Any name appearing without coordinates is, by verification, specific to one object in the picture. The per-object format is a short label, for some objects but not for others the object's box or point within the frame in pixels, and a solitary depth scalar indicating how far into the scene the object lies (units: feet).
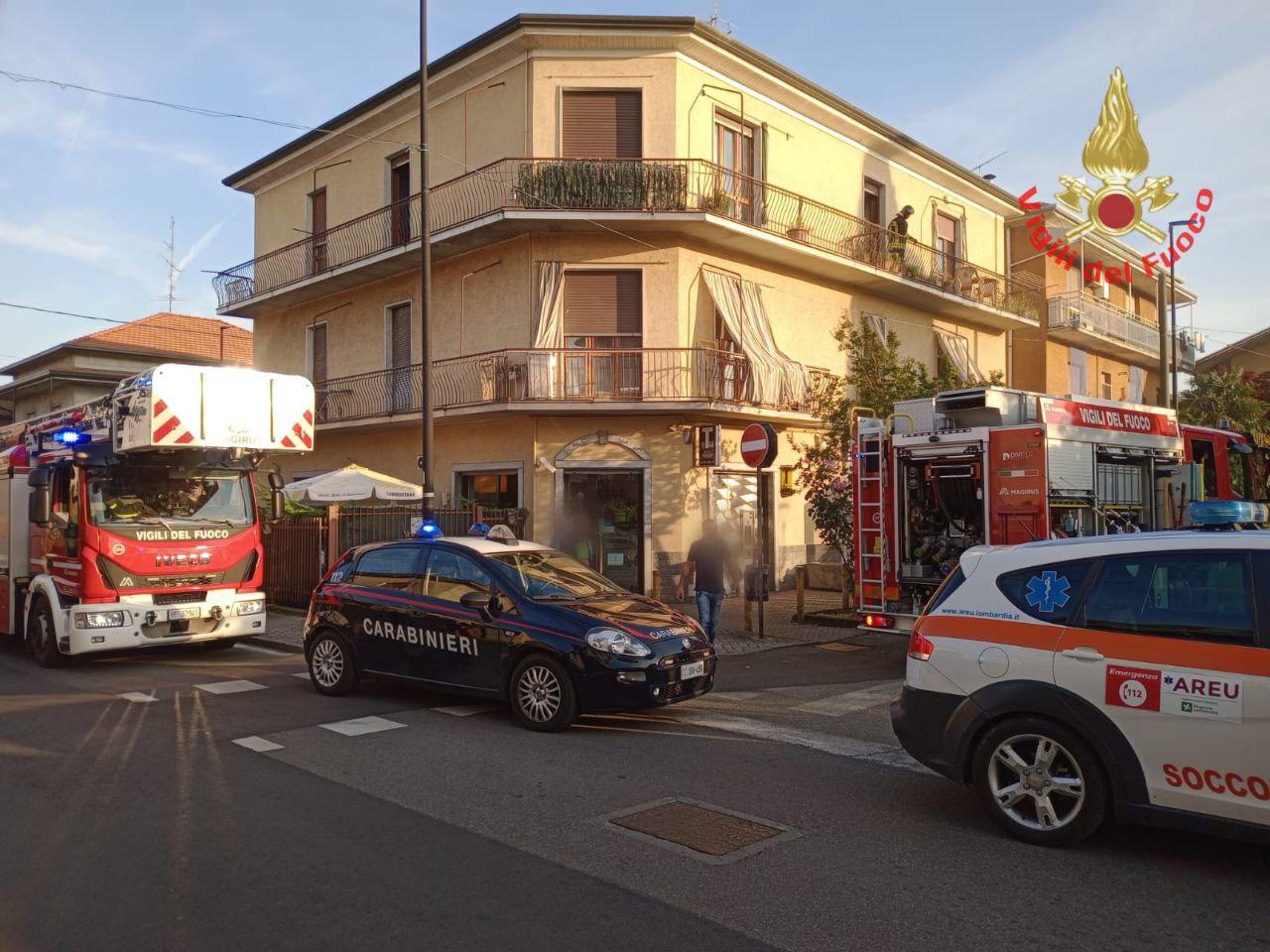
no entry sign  42.57
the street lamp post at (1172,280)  74.84
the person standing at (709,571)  39.78
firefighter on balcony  73.92
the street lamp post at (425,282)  46.32
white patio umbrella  53.67
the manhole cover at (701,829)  16.33
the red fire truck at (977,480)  32.40
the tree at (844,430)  51.01
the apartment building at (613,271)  59.41
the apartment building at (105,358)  115.44
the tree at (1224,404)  92.63
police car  24.73
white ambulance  14.51
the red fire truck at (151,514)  34.91
